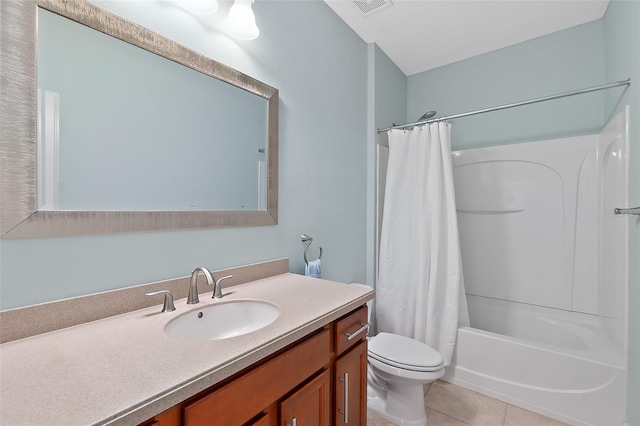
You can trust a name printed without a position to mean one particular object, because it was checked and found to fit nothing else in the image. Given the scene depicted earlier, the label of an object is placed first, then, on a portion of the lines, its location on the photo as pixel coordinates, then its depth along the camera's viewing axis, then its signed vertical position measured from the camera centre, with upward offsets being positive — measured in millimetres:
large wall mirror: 754 +280
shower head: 2268 +813
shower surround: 1563 -467
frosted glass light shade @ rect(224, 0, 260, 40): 1194 +841
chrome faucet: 1026 -301
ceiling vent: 1823 +1403
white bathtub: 1510 -957
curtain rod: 1492 +719
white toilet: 1490 -898
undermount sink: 962 -413
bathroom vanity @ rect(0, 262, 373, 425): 509 -354
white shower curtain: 1984 -252
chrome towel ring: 1655 -185
